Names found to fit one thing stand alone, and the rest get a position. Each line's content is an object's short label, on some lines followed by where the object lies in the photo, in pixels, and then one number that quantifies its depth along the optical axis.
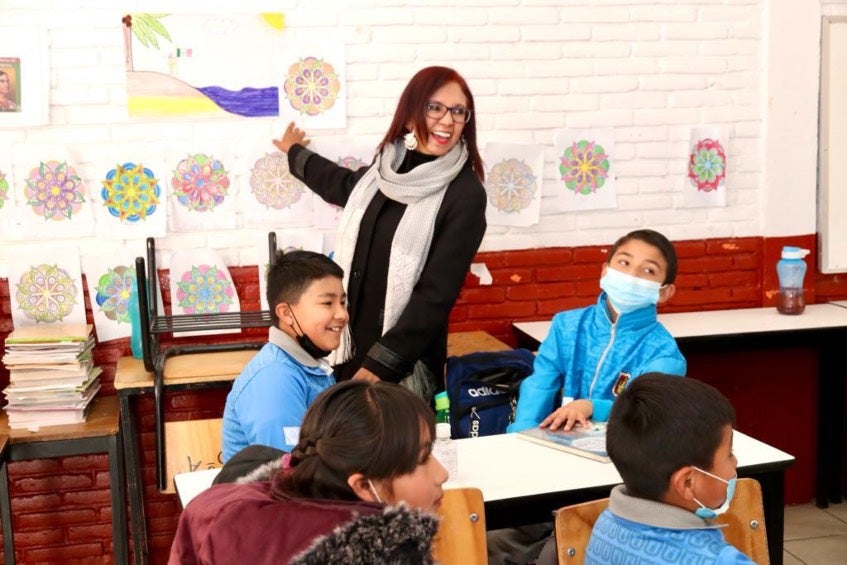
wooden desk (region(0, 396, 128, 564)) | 3.40
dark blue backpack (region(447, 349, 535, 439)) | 3.43
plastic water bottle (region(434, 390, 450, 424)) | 2.96
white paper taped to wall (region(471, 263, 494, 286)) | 4.11
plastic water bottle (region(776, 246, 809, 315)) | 4.27
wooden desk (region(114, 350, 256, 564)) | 3.46
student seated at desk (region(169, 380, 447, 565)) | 1.47
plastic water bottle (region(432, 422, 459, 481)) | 2.42
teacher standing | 3.30
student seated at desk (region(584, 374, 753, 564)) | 1.97
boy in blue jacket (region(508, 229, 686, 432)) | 3.05
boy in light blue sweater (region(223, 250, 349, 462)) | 2.44
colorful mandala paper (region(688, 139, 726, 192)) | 4.29
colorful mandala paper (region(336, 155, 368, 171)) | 3.91
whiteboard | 4.33
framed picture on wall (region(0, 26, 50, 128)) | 3.58
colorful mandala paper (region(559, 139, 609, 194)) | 4.16
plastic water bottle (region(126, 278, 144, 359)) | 3.78
